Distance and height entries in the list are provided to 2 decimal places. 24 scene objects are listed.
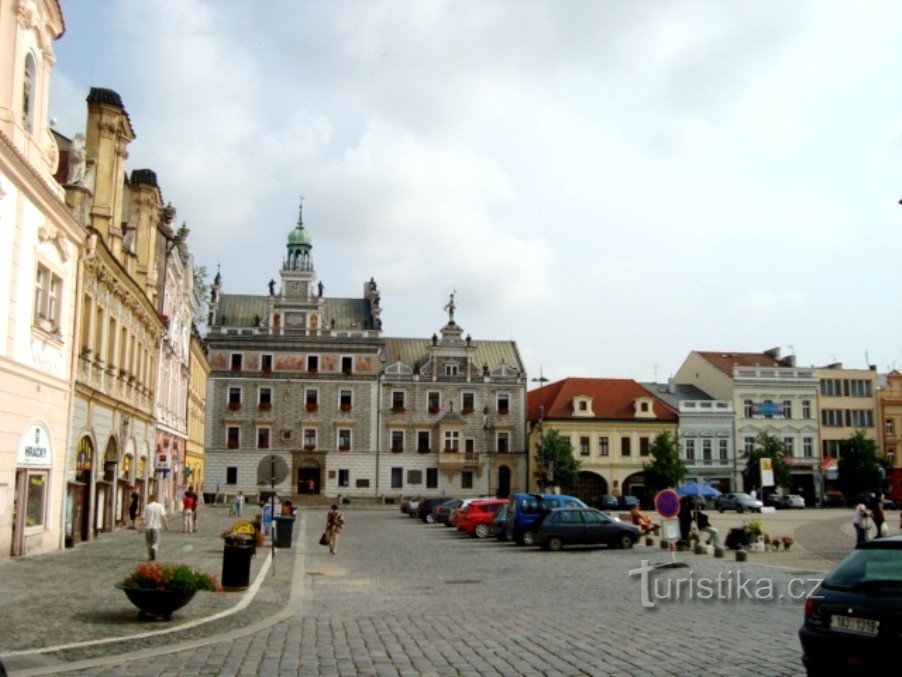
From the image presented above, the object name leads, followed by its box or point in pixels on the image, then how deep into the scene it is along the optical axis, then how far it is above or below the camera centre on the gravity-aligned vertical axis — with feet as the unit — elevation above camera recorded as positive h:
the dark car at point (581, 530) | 92.73 -6.31
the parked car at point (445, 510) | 146.30 -7.11
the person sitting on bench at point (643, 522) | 107.45 -6.40
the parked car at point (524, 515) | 101.60 -5.39
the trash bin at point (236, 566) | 54.90 -6.00
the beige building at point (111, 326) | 82.84 +14.52
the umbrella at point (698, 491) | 168.04 -4.17
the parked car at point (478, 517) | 116.67 -6.47
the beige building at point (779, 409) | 253.24 +16.53
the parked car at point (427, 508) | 159.02 -7.19
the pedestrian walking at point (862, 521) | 81.82 -4.61
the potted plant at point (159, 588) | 40.98 -5.50
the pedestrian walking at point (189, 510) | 106.22 -5.27
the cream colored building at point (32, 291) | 63.87 +13.05
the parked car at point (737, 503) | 193.47 -7.29
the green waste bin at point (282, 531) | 92.68 -6.56
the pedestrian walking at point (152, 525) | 69.92 -4.58
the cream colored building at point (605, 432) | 246.88 +9.44
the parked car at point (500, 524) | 107.65 -6.77
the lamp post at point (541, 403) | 200.86 +18.10
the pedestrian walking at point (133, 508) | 110.22 -5.20
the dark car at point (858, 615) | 24.43 -4.01
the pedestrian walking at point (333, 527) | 88.79 -5.88
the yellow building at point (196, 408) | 180.75 +12.01
